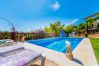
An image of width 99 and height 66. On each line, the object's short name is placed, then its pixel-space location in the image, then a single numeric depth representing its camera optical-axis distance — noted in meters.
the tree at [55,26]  14.31
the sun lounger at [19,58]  0.96
